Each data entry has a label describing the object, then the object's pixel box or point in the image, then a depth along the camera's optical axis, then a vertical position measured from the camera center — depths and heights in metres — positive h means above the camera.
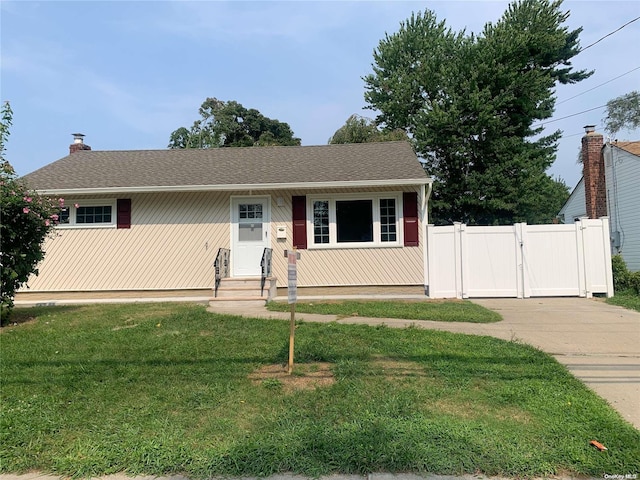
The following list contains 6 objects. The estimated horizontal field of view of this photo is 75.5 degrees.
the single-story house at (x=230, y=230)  10.65 +0.87
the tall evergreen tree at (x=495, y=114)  18.73 +6.81
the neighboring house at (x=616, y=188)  16.19 +2.97
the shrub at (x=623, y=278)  10.21 -0.50
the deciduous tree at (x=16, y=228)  7.24 +0.67
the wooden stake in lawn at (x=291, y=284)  4.54 -0.24
